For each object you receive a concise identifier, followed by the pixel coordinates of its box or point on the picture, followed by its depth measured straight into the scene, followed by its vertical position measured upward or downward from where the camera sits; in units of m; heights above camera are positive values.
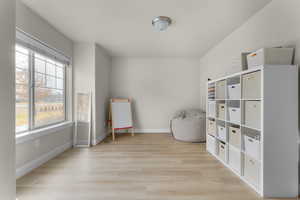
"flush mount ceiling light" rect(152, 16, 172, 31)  2.24 +1.23
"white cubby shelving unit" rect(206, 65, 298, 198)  1.51 -0.31
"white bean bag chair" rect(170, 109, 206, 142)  3.43 -0.68
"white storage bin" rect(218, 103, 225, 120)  2.31 -0.18
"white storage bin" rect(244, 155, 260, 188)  1.62 -0.82
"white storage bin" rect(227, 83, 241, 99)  1.95 +0.13
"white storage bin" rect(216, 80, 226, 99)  2.35 +0.18
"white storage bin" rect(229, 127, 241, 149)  1.91 -0.50
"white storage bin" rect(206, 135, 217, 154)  2.58 -0.82
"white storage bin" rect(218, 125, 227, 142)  2.26 -0.53
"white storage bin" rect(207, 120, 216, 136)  2.60 -0.51
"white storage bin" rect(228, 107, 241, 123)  1.93 -0.20
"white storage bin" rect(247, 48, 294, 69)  1.59 +0.49
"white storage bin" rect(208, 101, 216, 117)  2.66 -0.16
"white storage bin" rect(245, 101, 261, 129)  1.60 -0.16
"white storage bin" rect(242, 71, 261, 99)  1.61 +0.17
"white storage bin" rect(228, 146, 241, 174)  1.91 -0.82
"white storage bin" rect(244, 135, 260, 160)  1.60 -0.54
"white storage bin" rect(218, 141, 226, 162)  2.26 -0.82
